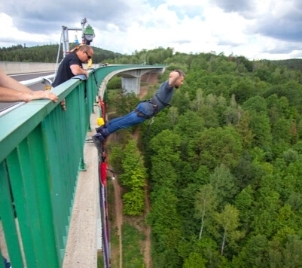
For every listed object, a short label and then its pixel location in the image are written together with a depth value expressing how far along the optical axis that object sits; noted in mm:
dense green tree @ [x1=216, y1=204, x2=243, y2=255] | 20922
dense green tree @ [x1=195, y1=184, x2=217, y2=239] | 22180
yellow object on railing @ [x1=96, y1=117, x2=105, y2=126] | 6675
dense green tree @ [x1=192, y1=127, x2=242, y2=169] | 29828
